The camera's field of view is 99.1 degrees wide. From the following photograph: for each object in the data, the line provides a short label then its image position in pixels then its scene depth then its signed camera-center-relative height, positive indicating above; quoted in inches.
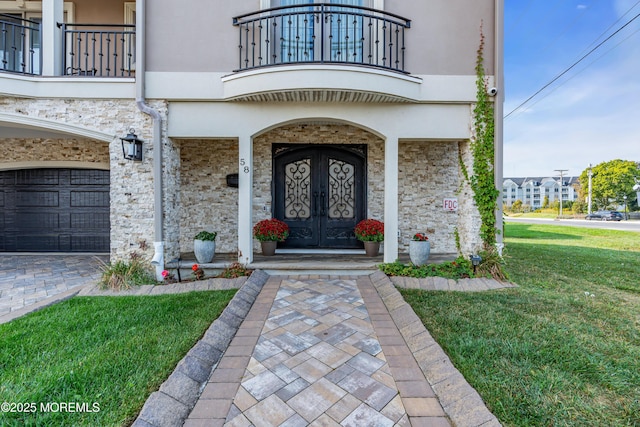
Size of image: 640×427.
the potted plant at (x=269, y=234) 215.3 -20.6
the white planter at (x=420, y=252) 186.9 -29.5
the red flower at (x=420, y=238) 189.6 -20.3
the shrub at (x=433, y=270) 178.5 -40.3
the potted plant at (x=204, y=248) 187.2 -27.9
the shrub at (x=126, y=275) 169.0 -43.3
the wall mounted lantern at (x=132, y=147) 175.1 +39.1
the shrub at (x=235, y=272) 176.0 -41.8
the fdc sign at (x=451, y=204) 240.5 +4.6
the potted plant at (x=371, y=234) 216.2 -20.4
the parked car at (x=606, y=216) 1112.1 -23.1
